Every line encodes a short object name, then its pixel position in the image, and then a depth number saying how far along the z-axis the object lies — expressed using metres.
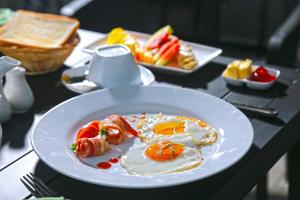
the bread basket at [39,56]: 1.08
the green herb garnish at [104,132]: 0.89
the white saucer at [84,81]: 1.05
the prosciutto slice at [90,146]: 0.86
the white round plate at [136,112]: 0.81
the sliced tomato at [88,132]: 0.90
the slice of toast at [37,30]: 1.15
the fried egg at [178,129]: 0.91
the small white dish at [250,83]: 1.06
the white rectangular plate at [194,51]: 1.12
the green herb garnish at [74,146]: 0.88
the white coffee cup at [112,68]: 1.02
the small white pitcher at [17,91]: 1.01
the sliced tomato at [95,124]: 0.91
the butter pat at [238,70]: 1.08
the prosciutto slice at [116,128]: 0.90
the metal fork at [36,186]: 0.81
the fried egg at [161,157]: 0.84
